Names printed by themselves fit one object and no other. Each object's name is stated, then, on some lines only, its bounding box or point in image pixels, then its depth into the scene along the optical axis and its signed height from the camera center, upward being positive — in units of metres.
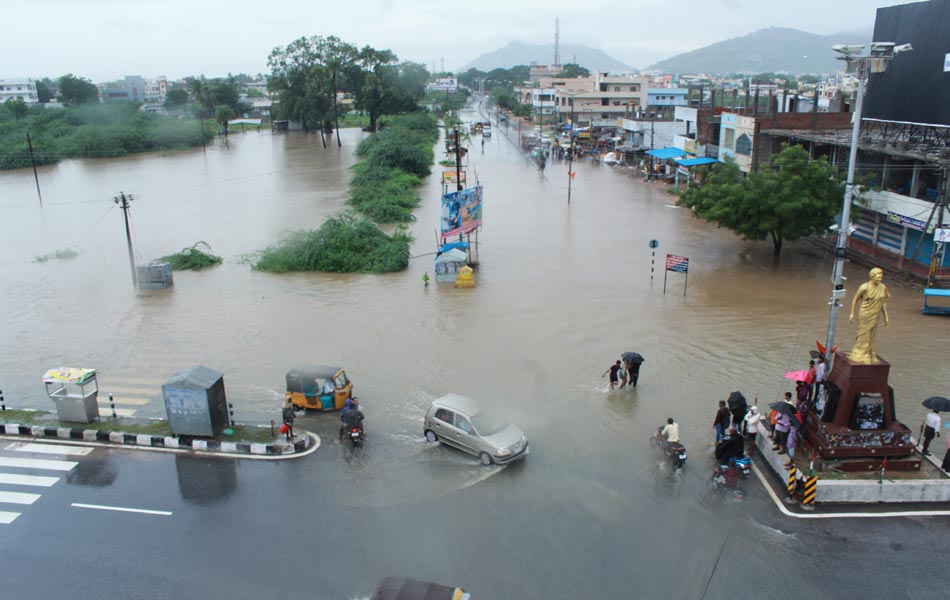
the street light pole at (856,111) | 13.30 +0.02
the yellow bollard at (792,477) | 11.47 -5.85
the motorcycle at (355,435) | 13.43 -5.92
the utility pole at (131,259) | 25.90 -4.98
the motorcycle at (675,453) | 12.35 -5.88
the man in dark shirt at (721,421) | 12.94 -5.57
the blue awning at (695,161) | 41.94 -2.78
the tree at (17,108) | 89.88 +2.04
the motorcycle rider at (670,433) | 12.67 -5.65
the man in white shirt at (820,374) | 13.19 -4.96
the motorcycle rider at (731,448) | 12.06 -5.65
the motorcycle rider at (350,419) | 13.40 -5.61
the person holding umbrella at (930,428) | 12.48 -5.54
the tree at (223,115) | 92.88 +0.80
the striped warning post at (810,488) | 11.21 -5.88
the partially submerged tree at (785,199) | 25.25 -3.07
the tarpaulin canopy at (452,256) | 25.62 -4.98
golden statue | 12.02 -3.42
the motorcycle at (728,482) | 11.58 -6.07
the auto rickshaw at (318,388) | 15.02 -5.66
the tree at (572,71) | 184.98 +11.99
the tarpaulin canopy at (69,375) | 14.36 -5.08
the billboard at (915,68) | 26.90 +1.73
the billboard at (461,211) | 26.92 -3.59
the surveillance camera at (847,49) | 13.45 +1.20
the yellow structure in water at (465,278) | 24.95 -5.61
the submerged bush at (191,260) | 28.30 -5.51
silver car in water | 12.65 -5.70
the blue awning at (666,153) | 48.19 -2.59
